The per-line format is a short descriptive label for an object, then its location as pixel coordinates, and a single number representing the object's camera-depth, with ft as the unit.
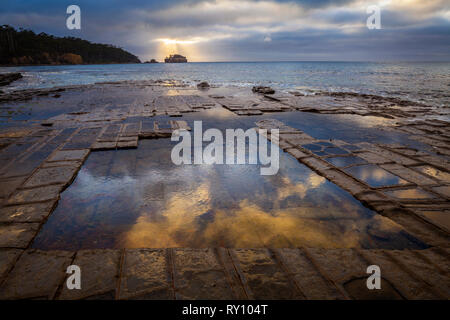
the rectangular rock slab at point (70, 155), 17.46
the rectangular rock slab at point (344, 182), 13.38
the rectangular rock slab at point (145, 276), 7.14
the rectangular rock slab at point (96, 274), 7.06
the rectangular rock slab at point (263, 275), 7.23
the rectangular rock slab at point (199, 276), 7.19
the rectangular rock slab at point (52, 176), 13.79
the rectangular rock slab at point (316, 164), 16.21
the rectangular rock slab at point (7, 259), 7.85
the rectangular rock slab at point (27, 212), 10.54
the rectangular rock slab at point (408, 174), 14.28
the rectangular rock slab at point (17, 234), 9.05
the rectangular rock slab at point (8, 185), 12.70
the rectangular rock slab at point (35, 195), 12.02
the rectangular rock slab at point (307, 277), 7.21
